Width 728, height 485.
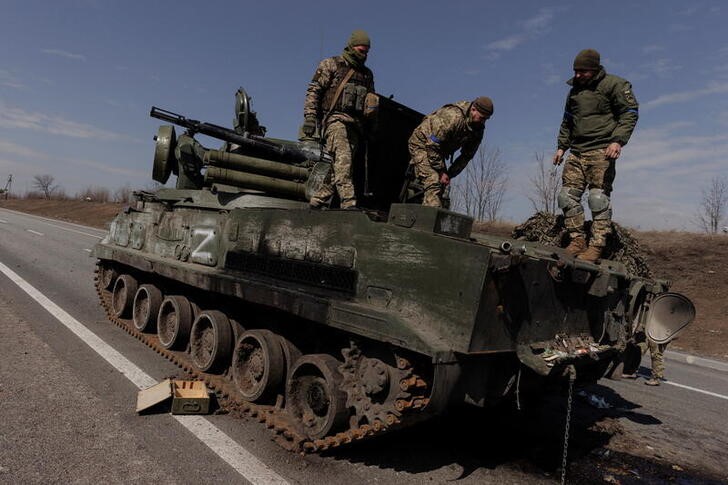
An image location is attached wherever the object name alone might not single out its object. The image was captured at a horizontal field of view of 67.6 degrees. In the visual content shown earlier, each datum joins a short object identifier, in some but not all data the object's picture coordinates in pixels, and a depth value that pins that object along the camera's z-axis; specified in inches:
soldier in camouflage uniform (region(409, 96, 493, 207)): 208.1
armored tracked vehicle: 137.3
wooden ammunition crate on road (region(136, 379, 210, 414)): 182.6
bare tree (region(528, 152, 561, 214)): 846.8
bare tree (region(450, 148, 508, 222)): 1091.9
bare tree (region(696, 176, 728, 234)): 1087.0
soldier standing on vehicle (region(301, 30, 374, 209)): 213.3
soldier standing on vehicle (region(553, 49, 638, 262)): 213.8
